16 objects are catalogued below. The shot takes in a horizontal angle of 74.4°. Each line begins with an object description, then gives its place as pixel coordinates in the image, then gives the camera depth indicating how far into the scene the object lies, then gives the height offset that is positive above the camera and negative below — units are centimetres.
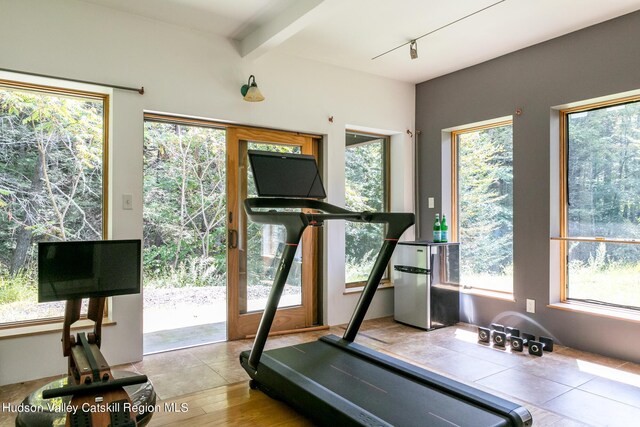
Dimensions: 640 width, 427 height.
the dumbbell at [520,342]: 371 -108
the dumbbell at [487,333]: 393 -106
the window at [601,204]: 354 +14
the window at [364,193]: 485 +32
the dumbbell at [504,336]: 382 -106
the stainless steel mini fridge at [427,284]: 440 -69
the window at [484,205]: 439 +17
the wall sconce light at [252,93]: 371 +113
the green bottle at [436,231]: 466 -12
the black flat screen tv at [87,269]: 173 -21
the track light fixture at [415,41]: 337 +166
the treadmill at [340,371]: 195 -87
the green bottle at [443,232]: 466 -13
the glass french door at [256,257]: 394 -36
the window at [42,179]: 314 +33
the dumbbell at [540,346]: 357 -109
